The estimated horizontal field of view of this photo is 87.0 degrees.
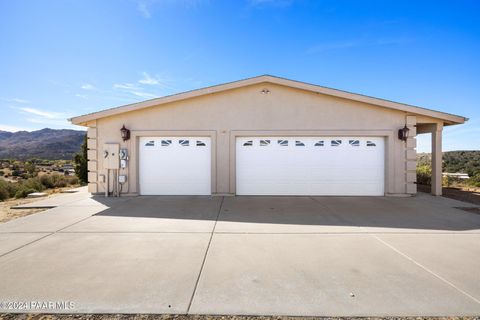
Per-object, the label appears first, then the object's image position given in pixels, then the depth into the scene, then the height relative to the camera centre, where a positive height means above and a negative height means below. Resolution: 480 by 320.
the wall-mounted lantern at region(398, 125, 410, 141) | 8.98 +0.88
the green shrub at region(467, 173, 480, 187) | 12.55 -1.23
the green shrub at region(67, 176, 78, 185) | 14.49 -1.29
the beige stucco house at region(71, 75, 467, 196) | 9.17 +0.43
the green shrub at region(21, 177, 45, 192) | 11.58 -1.25
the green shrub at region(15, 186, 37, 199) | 10.11 -1.40
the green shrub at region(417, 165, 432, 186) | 12.57 -0.93
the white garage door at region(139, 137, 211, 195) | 9.31 -0.34
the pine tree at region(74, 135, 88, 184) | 14.45 -0.52
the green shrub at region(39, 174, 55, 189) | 13.12 -1.24
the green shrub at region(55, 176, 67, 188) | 13.63 -1.34
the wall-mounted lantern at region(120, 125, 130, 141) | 9.09 +0.91
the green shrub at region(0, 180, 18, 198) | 10.18 -1.27
